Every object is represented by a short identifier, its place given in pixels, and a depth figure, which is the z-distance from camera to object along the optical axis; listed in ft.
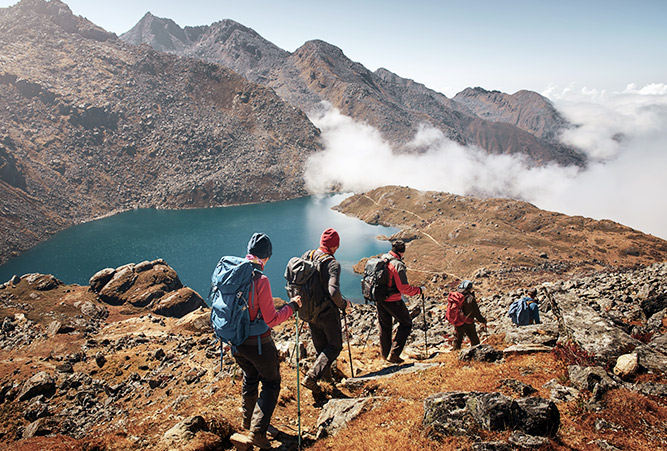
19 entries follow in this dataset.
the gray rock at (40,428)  43.73
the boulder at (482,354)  28.32
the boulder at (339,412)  21.33
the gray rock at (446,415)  17.03
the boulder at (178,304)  136.77
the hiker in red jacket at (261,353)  19.63
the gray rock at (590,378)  18.79
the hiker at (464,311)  36.04
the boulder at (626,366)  20.75
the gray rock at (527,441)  14.85
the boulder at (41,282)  136.77
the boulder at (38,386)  54.29
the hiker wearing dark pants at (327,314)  24.66
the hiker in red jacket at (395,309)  29.68
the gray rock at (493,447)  14.69
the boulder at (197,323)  93.40
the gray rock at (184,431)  20.80
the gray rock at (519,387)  20.58
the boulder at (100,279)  147.23
